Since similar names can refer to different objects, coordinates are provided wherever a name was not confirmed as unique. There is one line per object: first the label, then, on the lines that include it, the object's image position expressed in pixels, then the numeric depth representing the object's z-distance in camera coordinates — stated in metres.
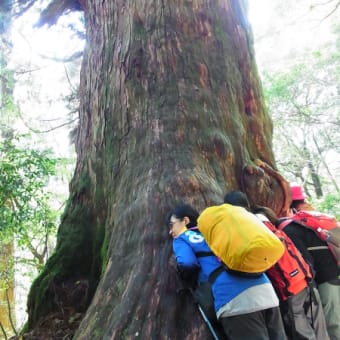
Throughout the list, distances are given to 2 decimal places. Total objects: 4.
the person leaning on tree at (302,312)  2.88
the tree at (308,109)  13.77
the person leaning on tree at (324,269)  3.27
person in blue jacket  2.31
